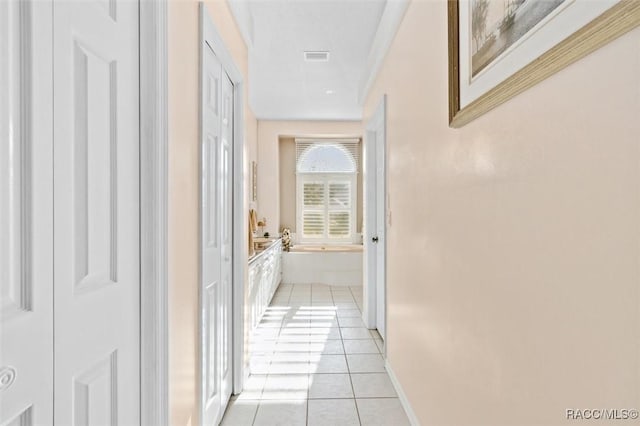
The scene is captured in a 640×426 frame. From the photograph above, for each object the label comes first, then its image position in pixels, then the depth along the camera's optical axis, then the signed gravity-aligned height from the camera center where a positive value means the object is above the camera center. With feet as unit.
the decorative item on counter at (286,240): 21.29 -1.78
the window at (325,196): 23.03 +0.84
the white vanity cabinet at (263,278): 11.87 -2.69
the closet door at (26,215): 2.29 -0.04
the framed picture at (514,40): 2.20 +1.32
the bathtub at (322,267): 20.71 -3.25
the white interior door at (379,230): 11.94 -0.71
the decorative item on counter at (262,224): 20.98 -0.82
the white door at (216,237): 5.83 -0.49
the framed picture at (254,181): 20.11 +1.61
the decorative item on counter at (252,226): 12.35 -0.74
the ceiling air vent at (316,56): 12.14 +5.16
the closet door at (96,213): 2.80 -0.03
